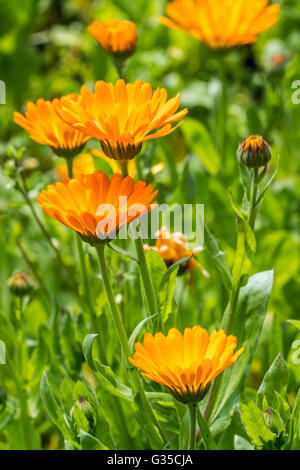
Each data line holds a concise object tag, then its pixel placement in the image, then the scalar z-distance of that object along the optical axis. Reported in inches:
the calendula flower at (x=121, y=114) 54.0
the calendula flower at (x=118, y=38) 61.2
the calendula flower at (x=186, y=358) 52.9
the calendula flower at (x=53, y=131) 56.6
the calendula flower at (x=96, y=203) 53.3
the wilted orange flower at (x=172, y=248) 58.8
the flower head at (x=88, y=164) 57.6
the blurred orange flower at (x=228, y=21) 64.7
